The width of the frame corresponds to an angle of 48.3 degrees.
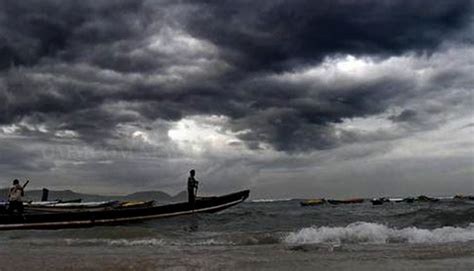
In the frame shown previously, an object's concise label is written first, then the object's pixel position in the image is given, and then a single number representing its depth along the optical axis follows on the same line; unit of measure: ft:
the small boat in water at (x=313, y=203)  258.02
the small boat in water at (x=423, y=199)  298.76
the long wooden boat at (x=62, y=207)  92.22
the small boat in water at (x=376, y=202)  235.81
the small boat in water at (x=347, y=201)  288.51
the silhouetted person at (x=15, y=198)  73.36
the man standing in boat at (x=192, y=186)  86.43
